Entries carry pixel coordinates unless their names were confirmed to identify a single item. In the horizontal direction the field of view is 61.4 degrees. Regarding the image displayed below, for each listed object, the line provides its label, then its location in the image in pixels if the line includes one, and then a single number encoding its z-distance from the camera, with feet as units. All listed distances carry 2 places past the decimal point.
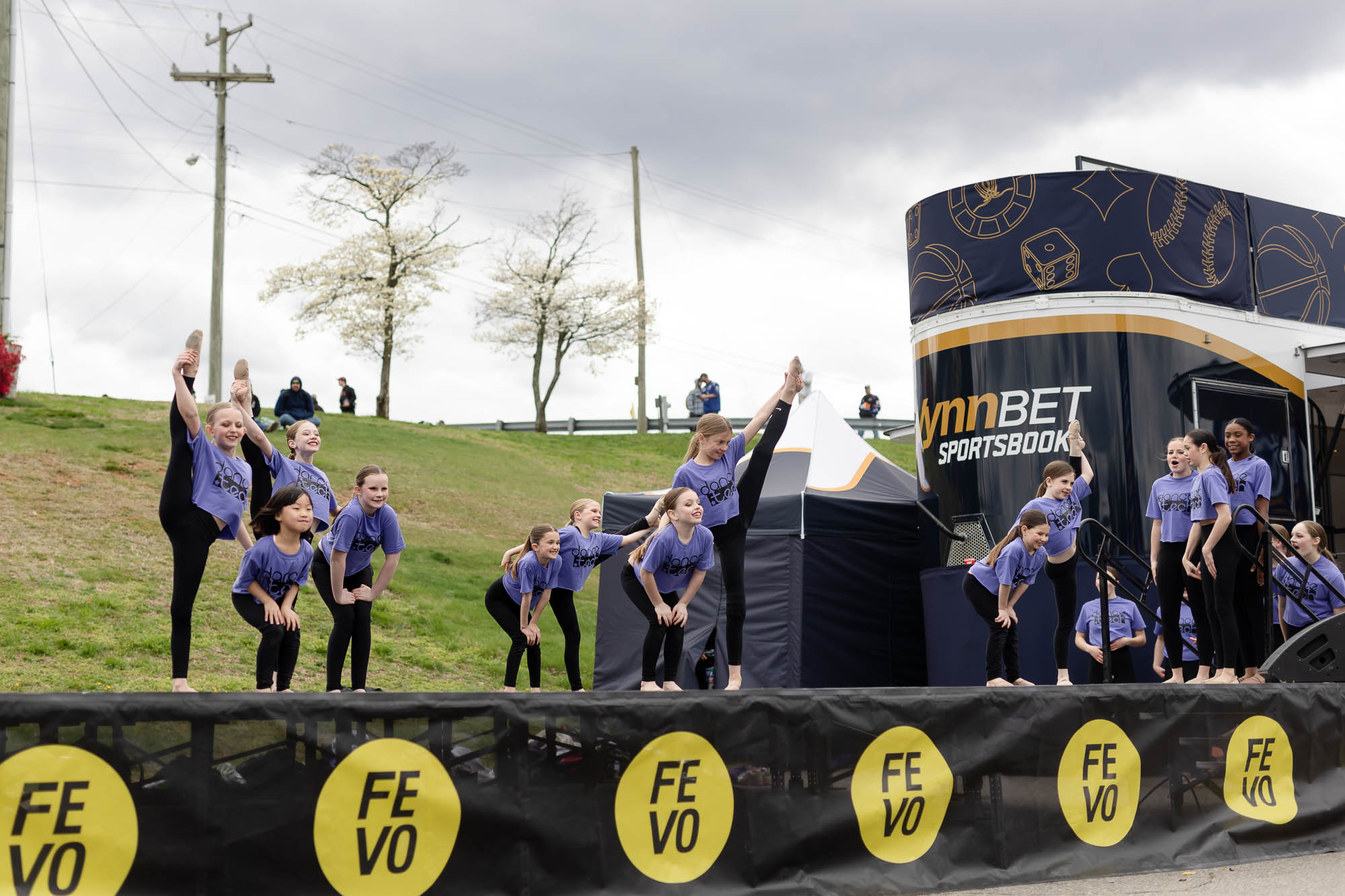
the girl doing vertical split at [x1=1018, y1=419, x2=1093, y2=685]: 25.54
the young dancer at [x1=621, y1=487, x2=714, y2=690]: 22.00
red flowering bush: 68.54
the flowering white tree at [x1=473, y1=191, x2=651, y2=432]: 142.00
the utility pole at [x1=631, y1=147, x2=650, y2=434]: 129.90
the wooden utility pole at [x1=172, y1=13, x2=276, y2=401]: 89.76
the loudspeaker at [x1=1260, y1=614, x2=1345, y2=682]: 23.62
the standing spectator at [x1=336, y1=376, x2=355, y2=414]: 110.73
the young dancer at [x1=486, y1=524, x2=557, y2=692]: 26.32
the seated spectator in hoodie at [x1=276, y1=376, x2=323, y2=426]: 70.44
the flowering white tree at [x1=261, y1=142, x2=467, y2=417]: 134.82
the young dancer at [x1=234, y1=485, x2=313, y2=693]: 20.25
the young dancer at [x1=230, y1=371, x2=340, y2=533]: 21.72
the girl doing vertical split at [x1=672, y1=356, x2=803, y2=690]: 22.81
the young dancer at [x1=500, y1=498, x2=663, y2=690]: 26.73
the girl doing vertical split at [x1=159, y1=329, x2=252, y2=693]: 19.08
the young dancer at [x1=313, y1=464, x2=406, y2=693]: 21.57
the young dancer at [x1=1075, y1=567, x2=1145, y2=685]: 29.32
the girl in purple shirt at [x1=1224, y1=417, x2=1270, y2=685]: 25.03
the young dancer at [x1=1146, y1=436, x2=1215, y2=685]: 25.17
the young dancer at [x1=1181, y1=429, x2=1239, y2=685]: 23.77
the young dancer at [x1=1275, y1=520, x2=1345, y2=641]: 25.75
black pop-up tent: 35.68
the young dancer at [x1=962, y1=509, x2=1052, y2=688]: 24.84
